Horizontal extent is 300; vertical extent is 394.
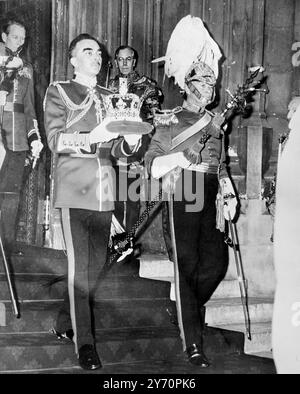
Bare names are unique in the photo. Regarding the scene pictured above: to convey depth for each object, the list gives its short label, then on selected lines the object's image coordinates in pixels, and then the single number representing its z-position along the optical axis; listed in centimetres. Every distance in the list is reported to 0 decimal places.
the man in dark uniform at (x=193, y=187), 279
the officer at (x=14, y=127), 334
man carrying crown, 250
